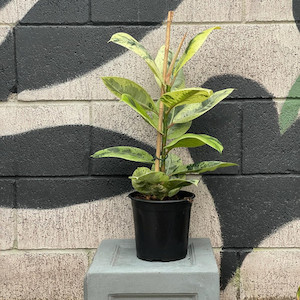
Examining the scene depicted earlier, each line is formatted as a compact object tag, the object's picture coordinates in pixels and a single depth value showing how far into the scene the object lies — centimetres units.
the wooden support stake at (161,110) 140
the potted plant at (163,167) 137
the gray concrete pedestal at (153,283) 131
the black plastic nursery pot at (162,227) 138
